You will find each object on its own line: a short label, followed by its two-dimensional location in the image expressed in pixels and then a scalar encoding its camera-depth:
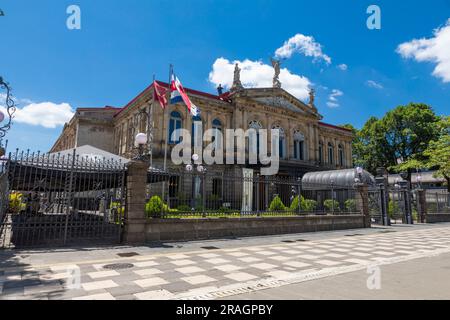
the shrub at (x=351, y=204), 18.45
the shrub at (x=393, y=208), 23.70
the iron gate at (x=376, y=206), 20.88
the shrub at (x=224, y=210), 12.31
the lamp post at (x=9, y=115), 8.57
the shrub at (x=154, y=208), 11.13
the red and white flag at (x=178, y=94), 18.48
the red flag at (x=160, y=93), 20.05
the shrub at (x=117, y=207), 9.82
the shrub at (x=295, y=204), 14.98
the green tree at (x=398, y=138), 41.38
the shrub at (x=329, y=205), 17.47
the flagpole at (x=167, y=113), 22.90
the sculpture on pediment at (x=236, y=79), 28.39
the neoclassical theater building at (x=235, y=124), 25.31
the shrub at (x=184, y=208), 12.21
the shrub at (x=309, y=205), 15.62
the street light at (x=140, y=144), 9.97
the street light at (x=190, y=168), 18.08
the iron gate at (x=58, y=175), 8.92
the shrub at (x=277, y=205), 14.49
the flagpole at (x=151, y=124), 23.38
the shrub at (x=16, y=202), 21.31
